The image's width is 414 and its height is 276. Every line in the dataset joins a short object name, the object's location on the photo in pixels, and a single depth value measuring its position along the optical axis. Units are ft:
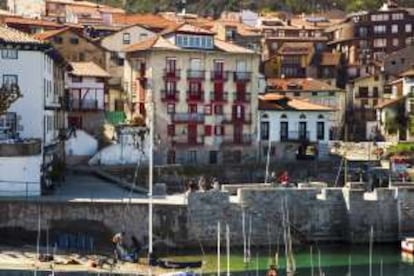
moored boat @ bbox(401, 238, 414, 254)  178.91
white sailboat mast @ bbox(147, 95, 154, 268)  150.45
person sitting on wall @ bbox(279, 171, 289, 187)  200.44
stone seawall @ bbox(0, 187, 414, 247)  169.78
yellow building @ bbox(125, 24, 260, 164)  264.31
